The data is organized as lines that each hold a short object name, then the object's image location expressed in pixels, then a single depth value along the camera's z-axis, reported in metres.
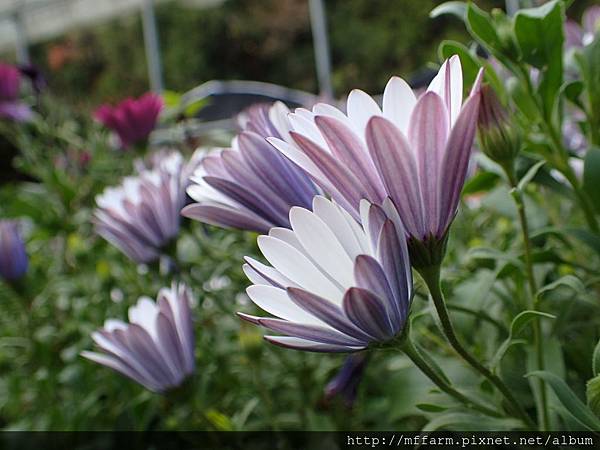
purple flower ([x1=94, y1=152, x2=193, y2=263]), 0.51
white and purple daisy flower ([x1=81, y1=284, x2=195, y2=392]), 0.43
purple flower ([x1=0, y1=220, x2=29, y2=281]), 0.71
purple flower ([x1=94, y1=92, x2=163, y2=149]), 0.82
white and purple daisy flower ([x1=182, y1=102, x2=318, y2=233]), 0.31
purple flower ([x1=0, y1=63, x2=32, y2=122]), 0.96
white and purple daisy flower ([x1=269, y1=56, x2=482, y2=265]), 0.22
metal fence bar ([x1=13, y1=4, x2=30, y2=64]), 6.87
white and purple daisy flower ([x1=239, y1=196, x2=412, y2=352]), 0.22
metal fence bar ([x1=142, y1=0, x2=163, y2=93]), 6.77
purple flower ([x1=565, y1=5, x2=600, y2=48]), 0.55
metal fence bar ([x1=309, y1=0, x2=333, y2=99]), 6.38
